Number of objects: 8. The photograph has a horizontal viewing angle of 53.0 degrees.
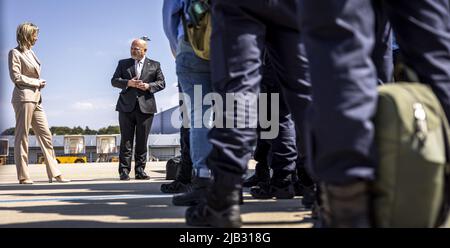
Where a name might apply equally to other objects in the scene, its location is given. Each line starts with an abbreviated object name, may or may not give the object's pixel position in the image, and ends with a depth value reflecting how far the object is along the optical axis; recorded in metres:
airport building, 31.70
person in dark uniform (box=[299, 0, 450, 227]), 1.09
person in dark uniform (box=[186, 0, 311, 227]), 1.66
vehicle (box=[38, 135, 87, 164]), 34.88
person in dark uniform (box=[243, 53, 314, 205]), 2.98
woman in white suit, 4.86
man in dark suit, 5.73
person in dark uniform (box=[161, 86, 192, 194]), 3.45
